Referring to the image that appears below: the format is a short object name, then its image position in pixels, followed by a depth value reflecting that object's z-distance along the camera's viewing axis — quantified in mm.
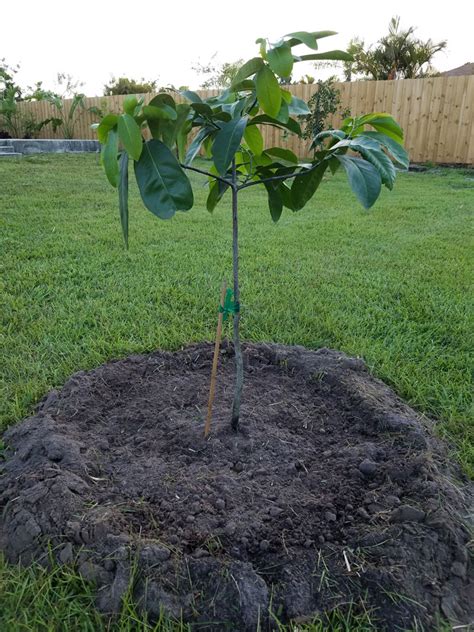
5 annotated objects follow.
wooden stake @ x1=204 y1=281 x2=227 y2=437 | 1828
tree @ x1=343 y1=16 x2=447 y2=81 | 17453
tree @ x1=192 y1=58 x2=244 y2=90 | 21050
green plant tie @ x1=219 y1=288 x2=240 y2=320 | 1809
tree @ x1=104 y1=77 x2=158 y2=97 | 21438
